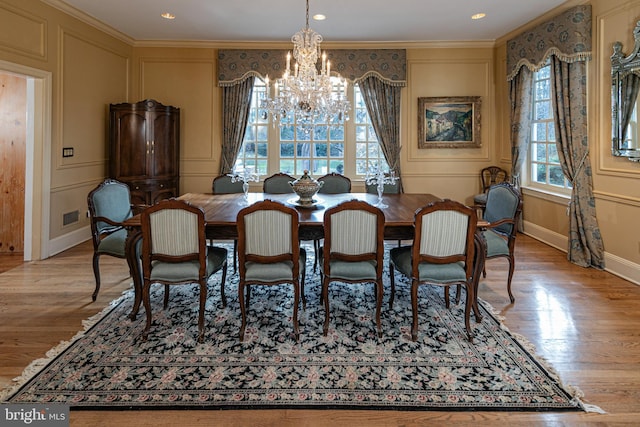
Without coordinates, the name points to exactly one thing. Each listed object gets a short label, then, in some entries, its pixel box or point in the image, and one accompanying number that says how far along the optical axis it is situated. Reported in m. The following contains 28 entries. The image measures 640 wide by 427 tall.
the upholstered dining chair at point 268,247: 2.70
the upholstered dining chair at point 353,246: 2.73
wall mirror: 3.77
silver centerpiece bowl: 3.68
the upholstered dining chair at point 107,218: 3.44
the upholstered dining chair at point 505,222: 3.40
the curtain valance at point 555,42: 4.39
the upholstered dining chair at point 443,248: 2.69
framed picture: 6.49
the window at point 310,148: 6.72
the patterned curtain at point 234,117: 6.46
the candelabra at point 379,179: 3.76
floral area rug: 2.10
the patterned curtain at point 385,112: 6.44
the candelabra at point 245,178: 3.91
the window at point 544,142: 5.37
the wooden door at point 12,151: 4.88
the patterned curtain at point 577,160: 4.42
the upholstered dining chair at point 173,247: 2.71
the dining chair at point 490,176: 6.41
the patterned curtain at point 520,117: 5.59
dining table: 2.94
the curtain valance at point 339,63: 6.38
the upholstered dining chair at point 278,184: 4.82
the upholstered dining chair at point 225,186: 4.78
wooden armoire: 5.69
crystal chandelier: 4.01
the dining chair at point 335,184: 4.79
